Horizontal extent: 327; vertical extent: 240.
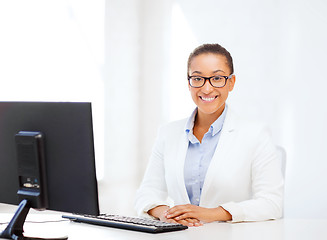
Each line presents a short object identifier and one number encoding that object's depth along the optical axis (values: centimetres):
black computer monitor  220
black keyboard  230
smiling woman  264
